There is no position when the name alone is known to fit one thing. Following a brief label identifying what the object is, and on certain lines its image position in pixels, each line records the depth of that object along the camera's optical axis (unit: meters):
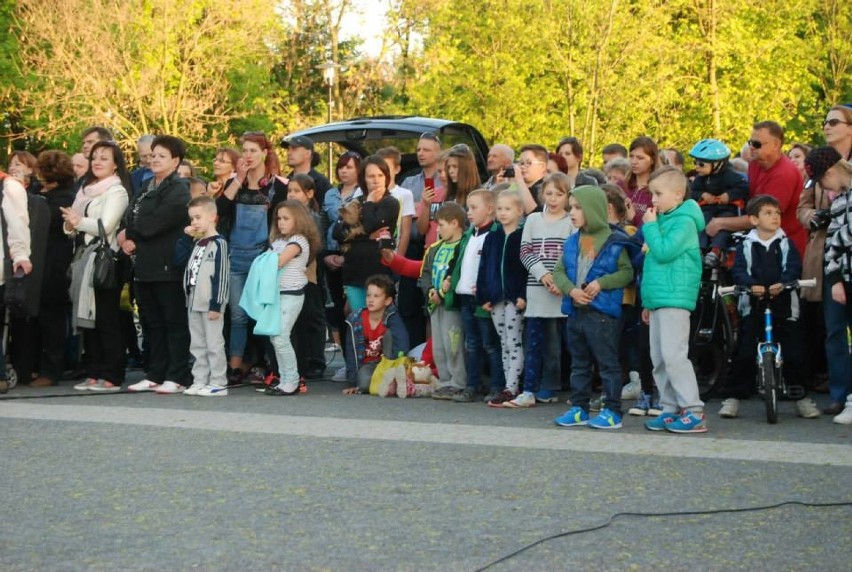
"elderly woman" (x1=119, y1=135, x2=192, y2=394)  11.83
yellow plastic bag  11.55
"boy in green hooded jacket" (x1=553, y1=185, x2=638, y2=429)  9.25
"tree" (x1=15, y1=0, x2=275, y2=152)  36.34
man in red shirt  10.91
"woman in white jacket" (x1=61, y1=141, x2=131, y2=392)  12.07
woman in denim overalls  12.34
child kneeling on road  11.84
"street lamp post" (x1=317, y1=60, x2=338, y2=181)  40.78
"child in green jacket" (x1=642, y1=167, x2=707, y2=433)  8.93
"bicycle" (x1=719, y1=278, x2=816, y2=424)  9.18
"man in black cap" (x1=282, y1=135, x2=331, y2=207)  13.66
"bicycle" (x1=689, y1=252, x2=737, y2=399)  10.51
